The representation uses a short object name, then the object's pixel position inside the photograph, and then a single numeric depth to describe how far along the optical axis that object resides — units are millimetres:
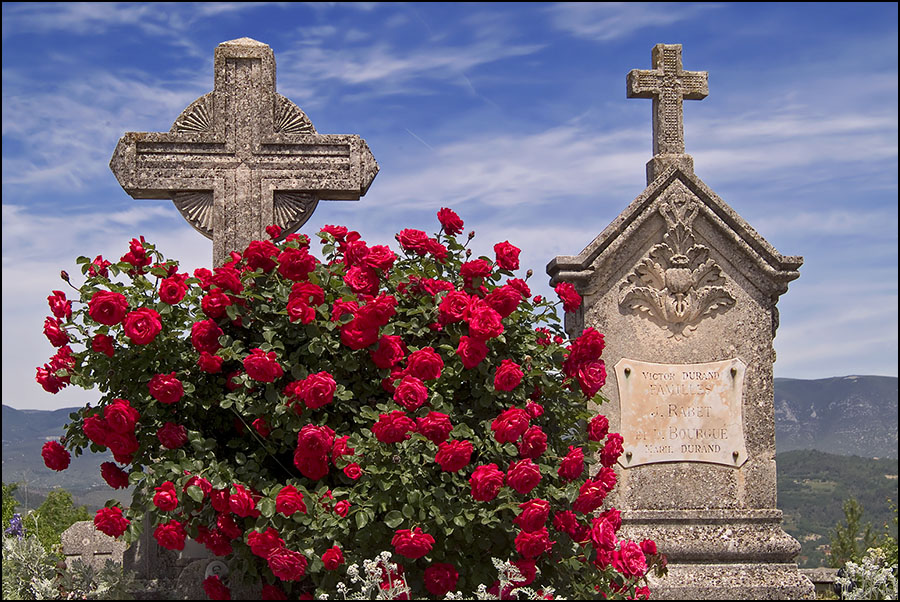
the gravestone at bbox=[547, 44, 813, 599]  6789
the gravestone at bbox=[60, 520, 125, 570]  6750
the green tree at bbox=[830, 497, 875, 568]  12155
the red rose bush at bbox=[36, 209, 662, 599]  4297
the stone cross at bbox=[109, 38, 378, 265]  6141
